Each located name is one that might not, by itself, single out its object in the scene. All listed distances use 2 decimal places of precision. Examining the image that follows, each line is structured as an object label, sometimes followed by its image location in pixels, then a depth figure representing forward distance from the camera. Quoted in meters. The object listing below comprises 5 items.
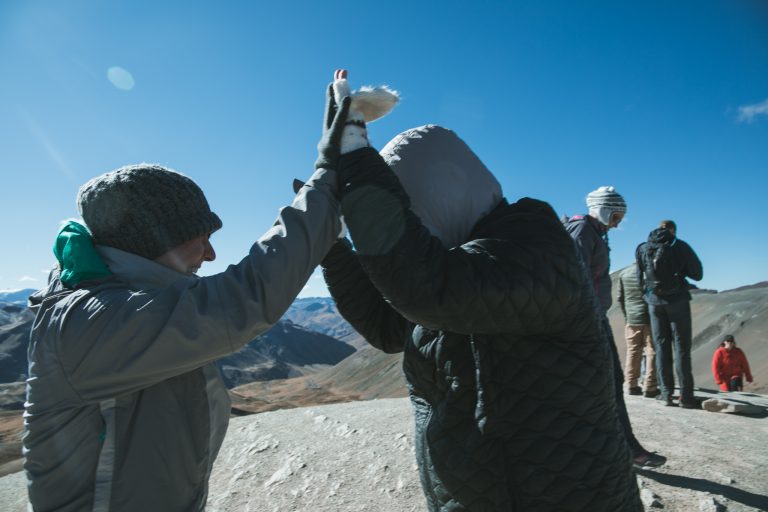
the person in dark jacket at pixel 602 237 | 3.52
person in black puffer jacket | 1.18
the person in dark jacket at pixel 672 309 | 5.35
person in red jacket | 9.59
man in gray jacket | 1.13
